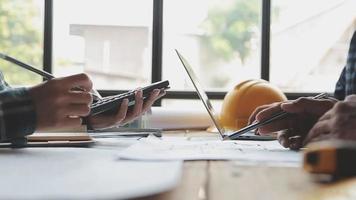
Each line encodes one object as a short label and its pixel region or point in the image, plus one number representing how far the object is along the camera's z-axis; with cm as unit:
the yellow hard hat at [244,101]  135
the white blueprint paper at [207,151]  61
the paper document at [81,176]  37
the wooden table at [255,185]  38
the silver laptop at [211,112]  102
